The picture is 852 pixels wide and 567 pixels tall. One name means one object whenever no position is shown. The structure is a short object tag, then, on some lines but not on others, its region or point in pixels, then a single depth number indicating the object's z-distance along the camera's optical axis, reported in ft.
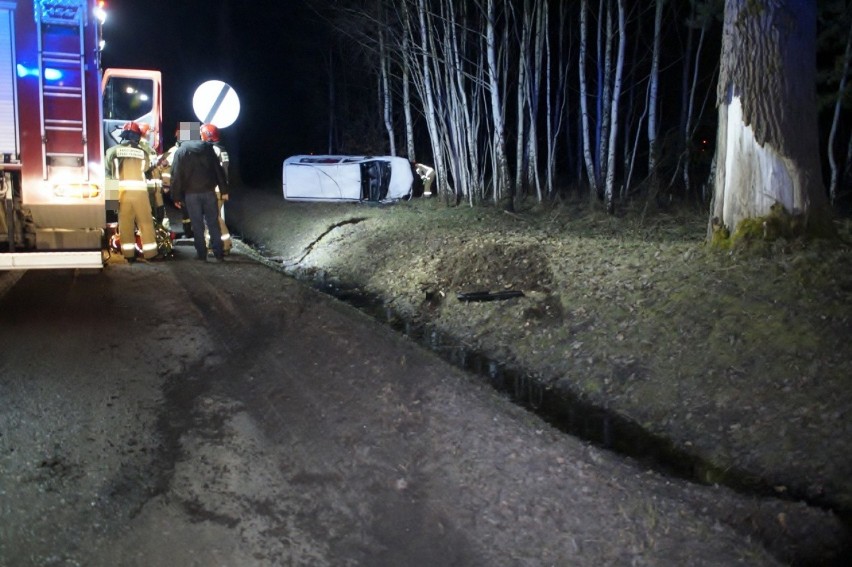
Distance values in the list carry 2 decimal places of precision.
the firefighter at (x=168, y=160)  38.40
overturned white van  62.90
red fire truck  28.50
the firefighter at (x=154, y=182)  38.93
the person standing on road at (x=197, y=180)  37.32
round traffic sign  45.75
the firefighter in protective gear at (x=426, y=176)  66.95
